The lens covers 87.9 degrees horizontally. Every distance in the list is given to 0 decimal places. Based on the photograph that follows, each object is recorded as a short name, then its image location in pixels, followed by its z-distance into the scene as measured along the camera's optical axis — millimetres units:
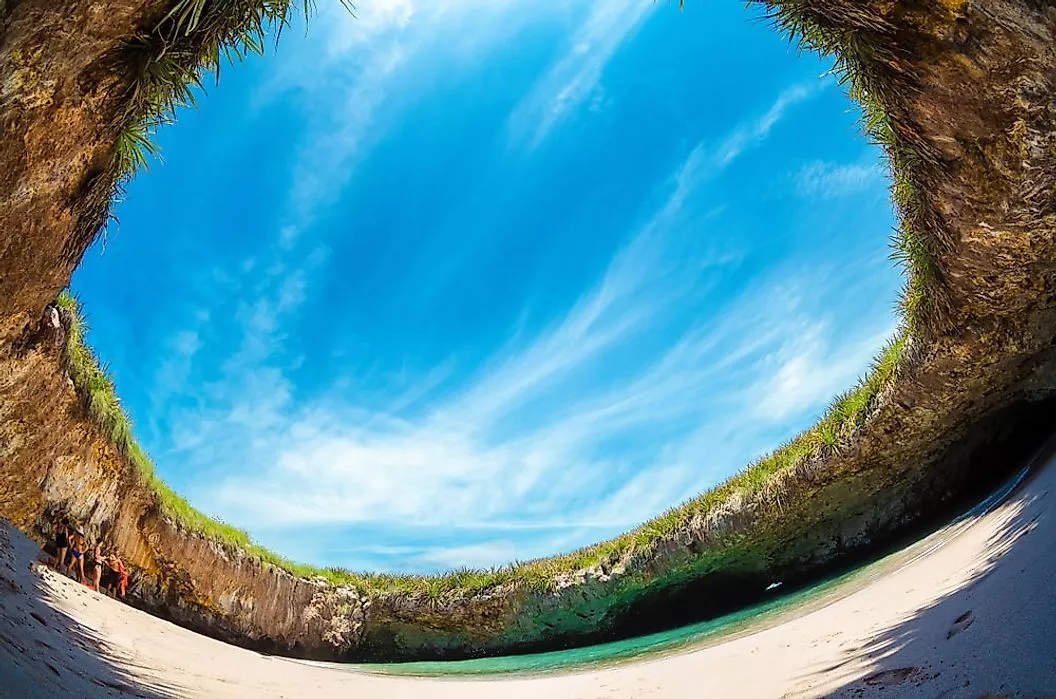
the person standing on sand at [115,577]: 8398
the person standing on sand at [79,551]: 7836
